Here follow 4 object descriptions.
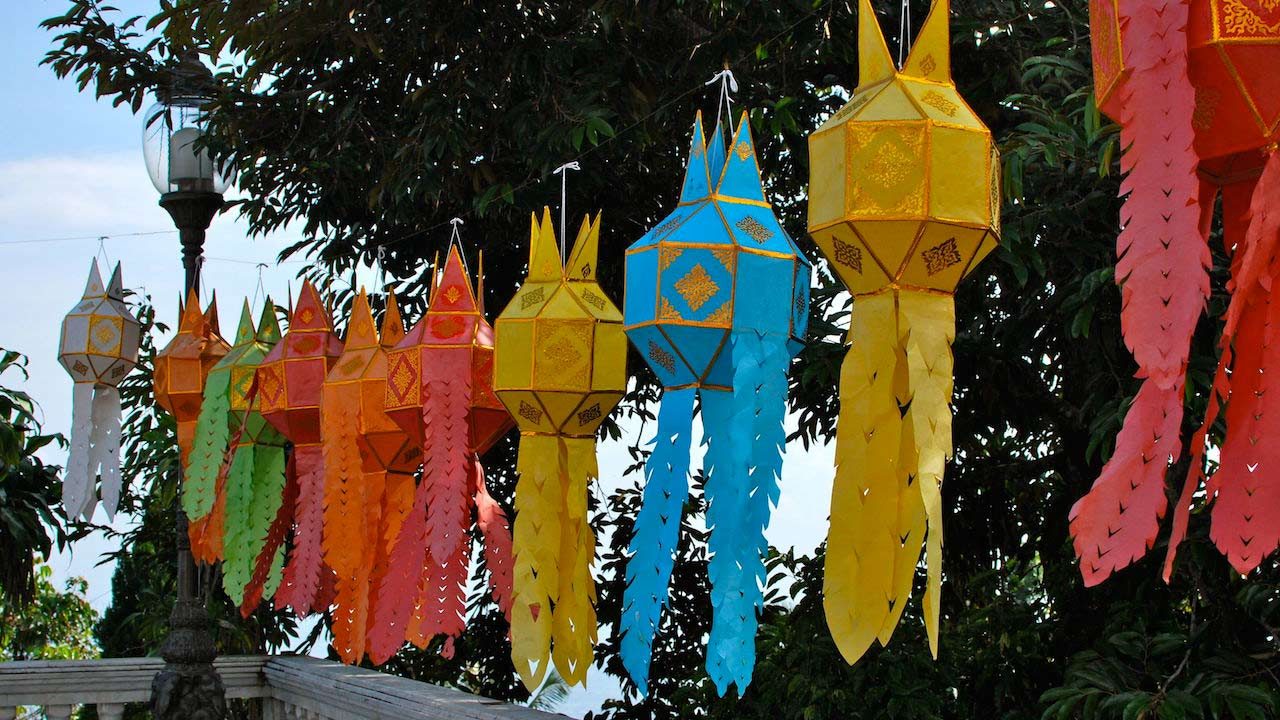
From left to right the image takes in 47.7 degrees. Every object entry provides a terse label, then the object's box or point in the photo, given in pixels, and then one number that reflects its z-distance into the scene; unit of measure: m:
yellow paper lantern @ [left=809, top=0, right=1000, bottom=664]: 3.01
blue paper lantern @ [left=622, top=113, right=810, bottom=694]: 3.62
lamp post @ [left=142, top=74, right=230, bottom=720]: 5.63
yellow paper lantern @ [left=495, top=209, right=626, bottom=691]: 4.18
